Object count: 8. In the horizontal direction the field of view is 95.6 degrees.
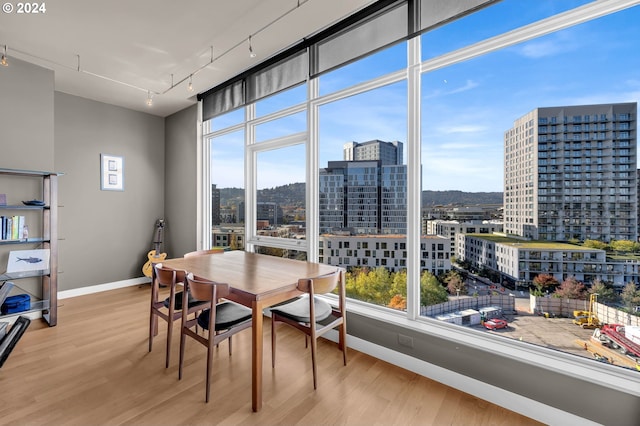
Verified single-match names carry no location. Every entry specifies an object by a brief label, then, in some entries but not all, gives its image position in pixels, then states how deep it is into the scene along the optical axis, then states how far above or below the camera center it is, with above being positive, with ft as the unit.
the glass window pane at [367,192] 8.39 +0.55
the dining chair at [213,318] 6.16 -2.56
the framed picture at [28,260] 10.18 -1.82
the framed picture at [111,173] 14.70 +1.91
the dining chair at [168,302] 7.25 -2.61
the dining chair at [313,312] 6.63 -2.59
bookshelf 10.38 -0.65
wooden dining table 5.98 -1.67
